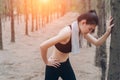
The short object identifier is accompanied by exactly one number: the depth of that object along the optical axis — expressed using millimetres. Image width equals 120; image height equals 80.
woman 4590
